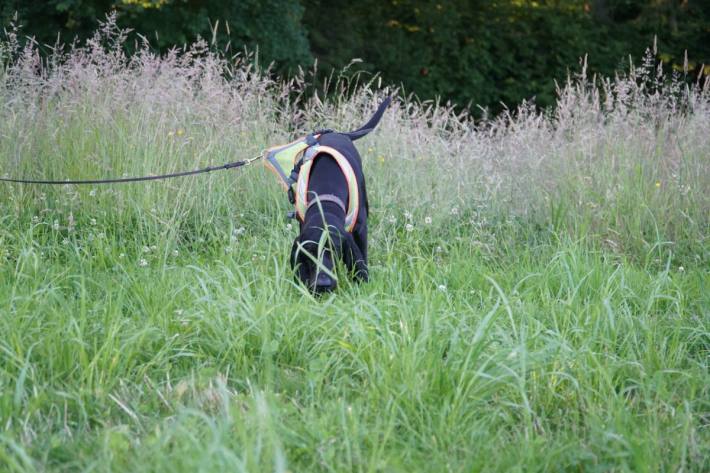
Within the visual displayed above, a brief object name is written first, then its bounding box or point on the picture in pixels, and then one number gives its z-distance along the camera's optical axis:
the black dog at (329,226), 6.79
